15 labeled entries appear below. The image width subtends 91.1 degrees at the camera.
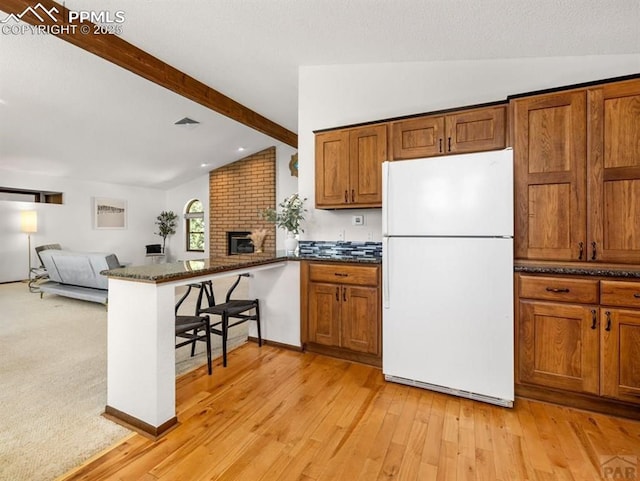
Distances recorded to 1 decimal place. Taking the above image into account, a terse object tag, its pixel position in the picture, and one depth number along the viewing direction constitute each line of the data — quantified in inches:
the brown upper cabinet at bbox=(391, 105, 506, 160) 90.9
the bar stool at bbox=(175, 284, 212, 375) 89.2
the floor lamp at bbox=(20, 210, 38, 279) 244.4
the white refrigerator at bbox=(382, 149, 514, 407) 79.4
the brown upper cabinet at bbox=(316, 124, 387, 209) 107.0
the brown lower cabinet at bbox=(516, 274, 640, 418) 71.8
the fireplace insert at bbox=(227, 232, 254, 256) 312.7
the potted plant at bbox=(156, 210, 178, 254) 353.7
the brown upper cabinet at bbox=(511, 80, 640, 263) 73.9
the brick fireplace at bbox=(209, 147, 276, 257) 300.7
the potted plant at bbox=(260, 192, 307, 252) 123.1
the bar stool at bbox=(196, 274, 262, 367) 105.1
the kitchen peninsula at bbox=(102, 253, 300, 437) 68.2
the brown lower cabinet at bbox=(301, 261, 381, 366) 101.6
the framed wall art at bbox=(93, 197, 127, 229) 303.0
